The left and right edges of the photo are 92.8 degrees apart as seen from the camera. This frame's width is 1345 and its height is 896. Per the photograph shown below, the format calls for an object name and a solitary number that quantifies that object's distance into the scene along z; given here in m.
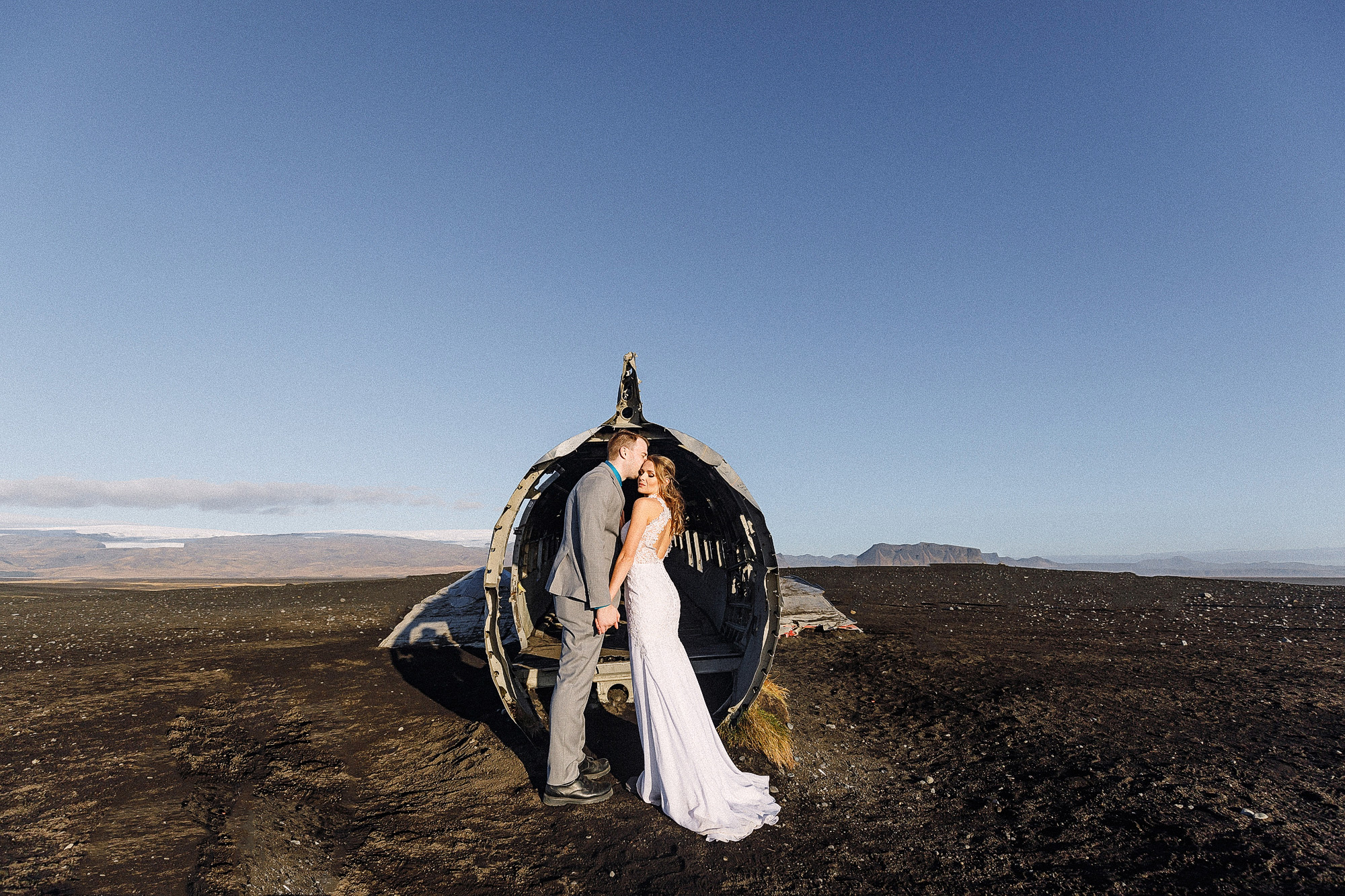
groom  4.20
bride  4.04
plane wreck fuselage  5.11
